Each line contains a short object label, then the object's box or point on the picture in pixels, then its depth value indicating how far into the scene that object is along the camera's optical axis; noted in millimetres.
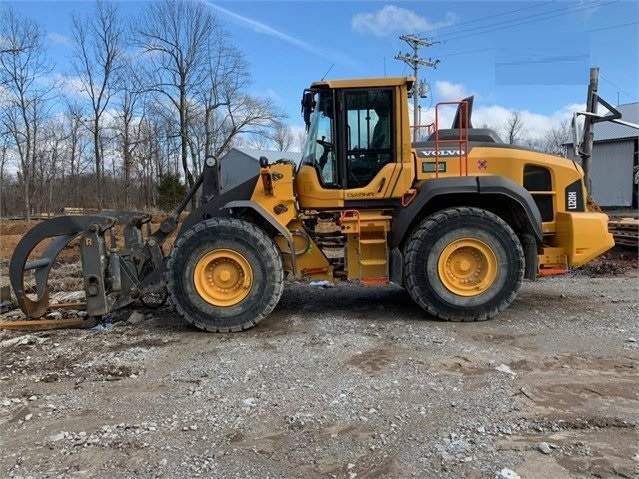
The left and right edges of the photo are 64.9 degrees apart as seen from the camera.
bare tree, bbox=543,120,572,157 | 45594
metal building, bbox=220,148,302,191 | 40331
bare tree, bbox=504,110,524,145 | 47341
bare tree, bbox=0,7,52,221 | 23453
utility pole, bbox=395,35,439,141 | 31672
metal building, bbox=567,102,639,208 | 26719
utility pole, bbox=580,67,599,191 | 10844
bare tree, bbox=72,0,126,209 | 25422
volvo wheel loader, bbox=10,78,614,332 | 5668
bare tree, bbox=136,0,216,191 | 27172
